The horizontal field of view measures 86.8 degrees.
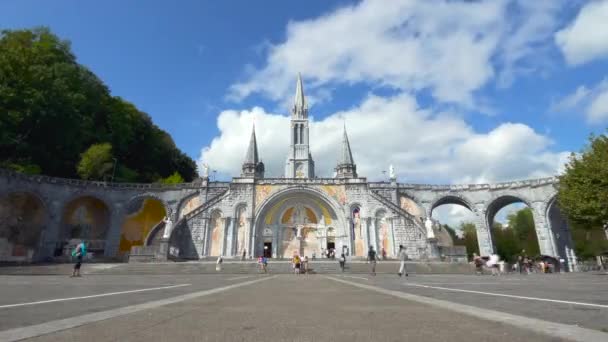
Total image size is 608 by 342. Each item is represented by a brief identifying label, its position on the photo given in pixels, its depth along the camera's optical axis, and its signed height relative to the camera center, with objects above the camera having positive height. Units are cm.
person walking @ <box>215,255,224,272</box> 1940 -88
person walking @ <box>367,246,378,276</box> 1533 -32
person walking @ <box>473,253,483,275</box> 1653 -70
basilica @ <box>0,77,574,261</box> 2592 +312
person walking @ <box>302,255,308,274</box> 1802 -79
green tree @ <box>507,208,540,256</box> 4188 +294
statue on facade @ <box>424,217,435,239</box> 2403 +142
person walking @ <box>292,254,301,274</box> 1689 -67
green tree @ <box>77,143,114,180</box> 2908 +796
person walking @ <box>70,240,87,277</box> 1120 -7
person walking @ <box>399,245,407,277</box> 1225 -26
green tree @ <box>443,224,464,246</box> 5559 +249
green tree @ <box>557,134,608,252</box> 1680 +328
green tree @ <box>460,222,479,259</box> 4863 +208
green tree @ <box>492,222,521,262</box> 4133 +52
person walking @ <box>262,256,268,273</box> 1835 -78
